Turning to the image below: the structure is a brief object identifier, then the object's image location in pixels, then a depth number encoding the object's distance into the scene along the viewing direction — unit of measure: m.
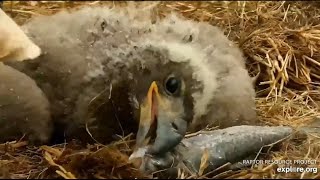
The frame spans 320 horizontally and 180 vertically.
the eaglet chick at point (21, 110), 2.92
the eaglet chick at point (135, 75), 2.70
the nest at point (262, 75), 2.42
